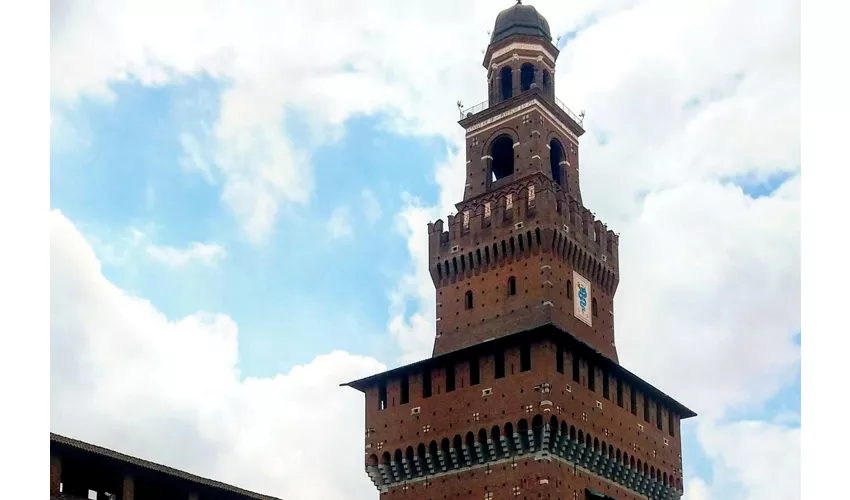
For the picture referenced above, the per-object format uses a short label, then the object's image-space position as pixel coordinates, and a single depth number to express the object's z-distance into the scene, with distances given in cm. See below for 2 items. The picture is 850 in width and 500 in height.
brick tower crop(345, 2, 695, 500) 4538
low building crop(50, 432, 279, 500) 3484
